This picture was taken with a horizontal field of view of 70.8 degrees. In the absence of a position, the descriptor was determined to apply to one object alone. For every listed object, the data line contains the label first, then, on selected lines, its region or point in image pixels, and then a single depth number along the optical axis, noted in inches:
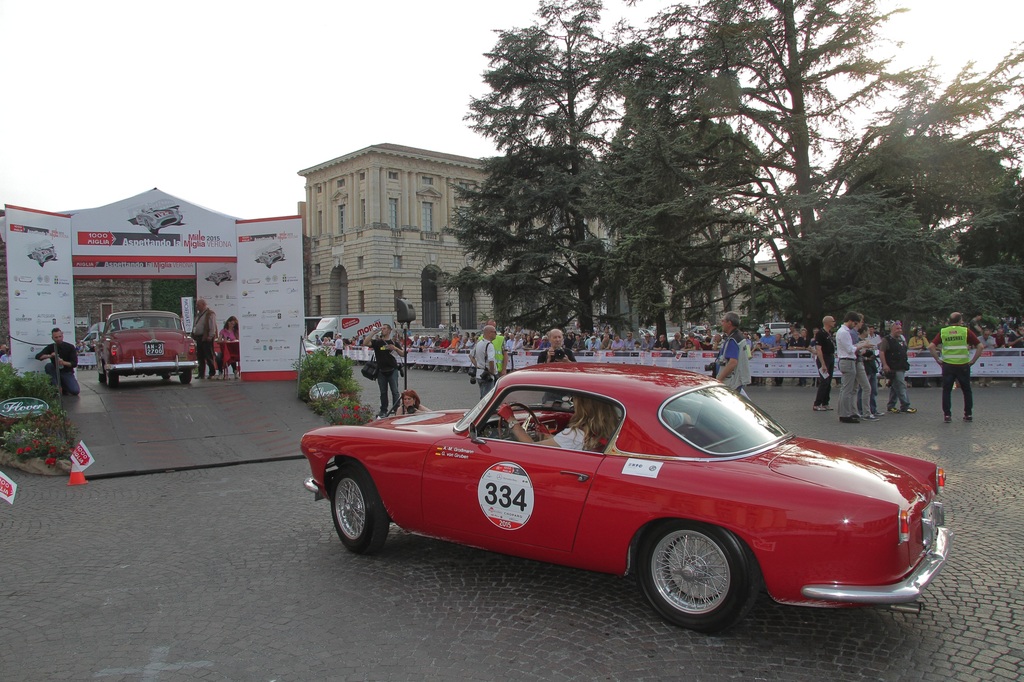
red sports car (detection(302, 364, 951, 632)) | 139.8
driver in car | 174.7
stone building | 2677.2
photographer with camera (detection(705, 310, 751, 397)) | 391.9
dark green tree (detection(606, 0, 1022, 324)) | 763.4
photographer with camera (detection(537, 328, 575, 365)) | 388.8
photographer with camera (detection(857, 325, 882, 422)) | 484.7
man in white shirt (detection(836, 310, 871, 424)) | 460.4
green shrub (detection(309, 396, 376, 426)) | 479.8
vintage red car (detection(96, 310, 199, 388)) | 592.1
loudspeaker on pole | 529.5
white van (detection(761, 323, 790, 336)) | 2139.1
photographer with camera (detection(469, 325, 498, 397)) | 504.1
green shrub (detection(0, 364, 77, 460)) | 380.8
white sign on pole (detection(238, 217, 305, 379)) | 620.1
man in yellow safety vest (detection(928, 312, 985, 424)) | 448.5
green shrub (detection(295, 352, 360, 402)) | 550.9
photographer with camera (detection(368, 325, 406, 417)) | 526.6
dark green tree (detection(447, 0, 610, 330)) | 1246.9
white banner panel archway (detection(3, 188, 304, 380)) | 593.9
